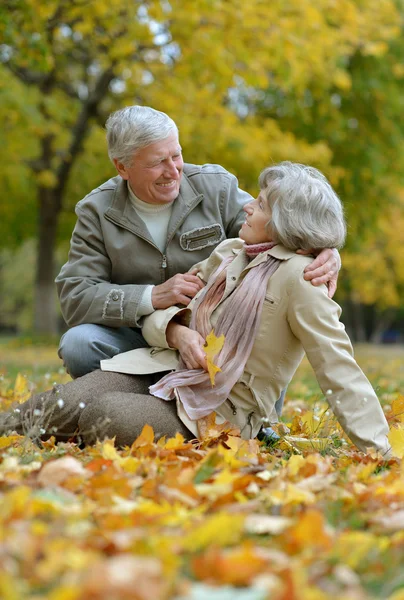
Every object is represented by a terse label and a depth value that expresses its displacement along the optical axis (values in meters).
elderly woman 3.20
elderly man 3.74
